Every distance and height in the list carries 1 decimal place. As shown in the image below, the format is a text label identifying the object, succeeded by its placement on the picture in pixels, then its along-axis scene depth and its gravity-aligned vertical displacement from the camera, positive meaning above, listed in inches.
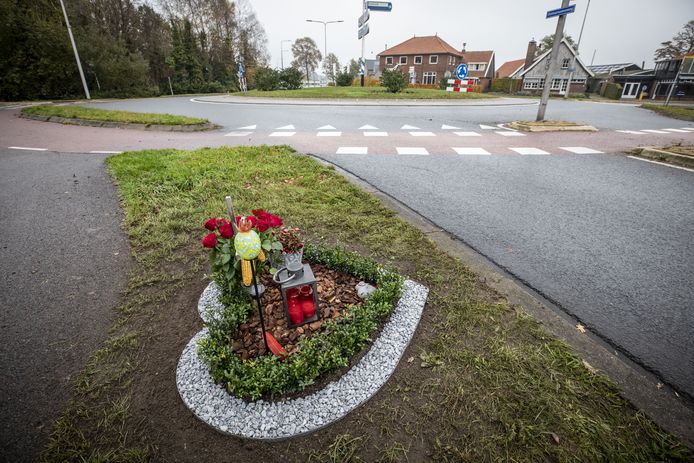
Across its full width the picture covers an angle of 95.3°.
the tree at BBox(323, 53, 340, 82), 3476.9 +357.5
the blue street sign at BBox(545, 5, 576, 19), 375.7 +95.6
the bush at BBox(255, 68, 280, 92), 1416.1 +75.8
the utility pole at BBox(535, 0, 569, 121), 382.6 +55.5
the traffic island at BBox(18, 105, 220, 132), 425.1 -28.4
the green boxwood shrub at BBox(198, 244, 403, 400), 75.2 -60.4
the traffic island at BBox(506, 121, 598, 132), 428.1 -38.1
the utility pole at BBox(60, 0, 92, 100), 864.2 +98.1
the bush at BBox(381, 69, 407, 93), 1029.2 +52.0
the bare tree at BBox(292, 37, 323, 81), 2675.9 +349.7
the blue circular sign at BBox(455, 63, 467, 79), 909.2 +68.6
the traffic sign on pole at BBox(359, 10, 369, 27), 1044.9 +245.7
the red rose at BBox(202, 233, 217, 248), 87.4 -36.7
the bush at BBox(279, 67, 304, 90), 1422.2 +81.0
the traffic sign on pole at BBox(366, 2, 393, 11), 1030.1 +275.4
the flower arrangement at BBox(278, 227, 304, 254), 103.7 -43.9
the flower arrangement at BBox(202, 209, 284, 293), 88.5 -40.1
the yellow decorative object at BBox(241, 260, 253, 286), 92.6 -47.2
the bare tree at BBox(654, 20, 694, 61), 1758.1 +270.6
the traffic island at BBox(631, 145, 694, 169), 262.1 -46.7
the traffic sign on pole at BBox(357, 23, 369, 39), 1071.3 +212.6
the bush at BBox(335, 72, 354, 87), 1480.1 +79.4
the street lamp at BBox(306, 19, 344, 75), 1470.2 +327.7
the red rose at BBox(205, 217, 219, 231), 88.3 -33.1
